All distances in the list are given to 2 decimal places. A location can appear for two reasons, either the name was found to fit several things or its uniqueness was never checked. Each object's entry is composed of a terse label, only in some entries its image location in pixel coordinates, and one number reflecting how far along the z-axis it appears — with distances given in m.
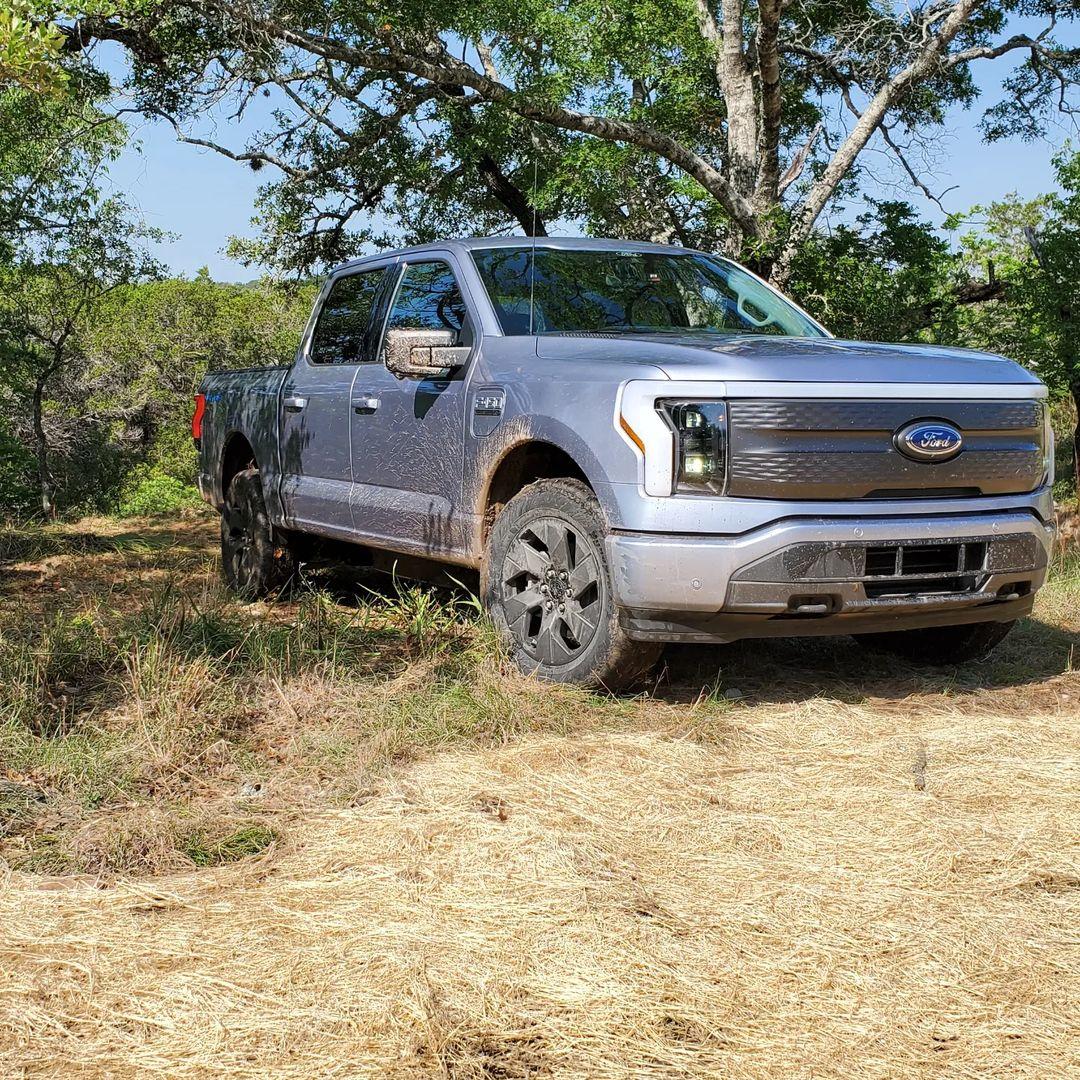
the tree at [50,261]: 17.70
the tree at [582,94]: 13.81
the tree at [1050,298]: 14.53
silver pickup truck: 4.54
